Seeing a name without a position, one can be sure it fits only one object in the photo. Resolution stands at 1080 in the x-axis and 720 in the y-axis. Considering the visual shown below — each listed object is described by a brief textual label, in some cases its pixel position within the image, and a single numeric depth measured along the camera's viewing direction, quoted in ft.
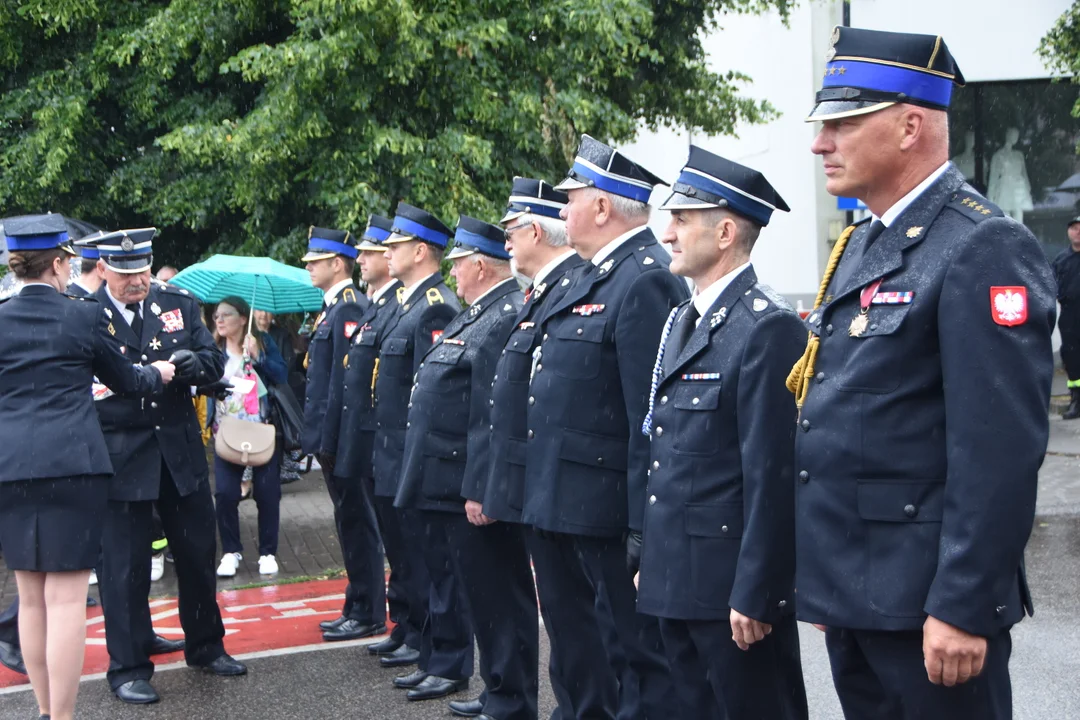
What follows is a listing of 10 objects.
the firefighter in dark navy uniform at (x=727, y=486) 11.69
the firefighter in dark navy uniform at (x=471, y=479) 18.30
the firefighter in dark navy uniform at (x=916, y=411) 8.86
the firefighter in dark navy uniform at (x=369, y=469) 23.12
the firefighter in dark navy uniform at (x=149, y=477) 20.68
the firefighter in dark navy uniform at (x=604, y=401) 14.73
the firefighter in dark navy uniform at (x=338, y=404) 24.13
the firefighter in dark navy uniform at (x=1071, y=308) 49.62
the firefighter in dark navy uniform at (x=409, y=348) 21.42
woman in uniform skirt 16.92
